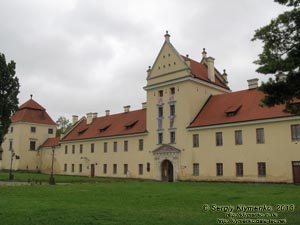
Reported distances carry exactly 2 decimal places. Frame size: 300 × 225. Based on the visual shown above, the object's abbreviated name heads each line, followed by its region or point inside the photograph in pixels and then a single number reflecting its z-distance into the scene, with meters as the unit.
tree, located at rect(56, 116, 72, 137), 96.68
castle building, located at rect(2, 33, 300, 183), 32.03
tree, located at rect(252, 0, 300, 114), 11.70
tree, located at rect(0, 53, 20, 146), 28.16
